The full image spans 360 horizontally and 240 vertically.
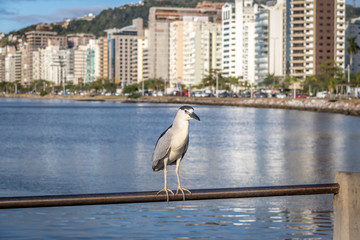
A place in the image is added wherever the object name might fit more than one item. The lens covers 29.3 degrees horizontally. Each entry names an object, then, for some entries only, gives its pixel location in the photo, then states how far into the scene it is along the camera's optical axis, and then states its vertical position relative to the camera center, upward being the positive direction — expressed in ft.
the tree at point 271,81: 632.96 +9.32
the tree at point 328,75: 530.06 +12.70
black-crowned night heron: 21.33 -1.59
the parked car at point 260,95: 543.39 -3.24
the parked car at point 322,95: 475.07 -2.79
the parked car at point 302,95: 529.86 -3.18
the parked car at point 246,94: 596.70 -3.17
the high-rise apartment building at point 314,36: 643.04 +51.93
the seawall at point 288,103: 358.64 -8.03
